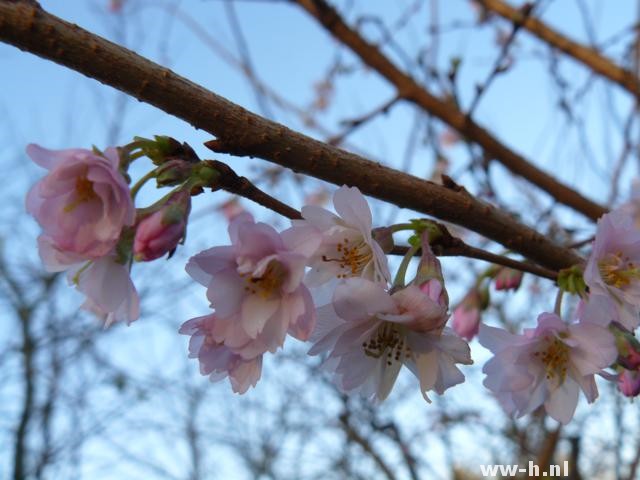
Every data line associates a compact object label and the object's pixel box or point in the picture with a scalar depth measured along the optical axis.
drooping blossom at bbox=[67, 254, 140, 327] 0.15
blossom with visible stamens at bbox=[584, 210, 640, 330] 0.19
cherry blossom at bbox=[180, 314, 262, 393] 0.17
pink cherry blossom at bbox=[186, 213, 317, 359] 0.15
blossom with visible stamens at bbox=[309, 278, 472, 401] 0.15
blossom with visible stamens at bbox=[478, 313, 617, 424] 0.19
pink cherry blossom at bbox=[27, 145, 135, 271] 0.14
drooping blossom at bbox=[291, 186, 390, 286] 0.16
